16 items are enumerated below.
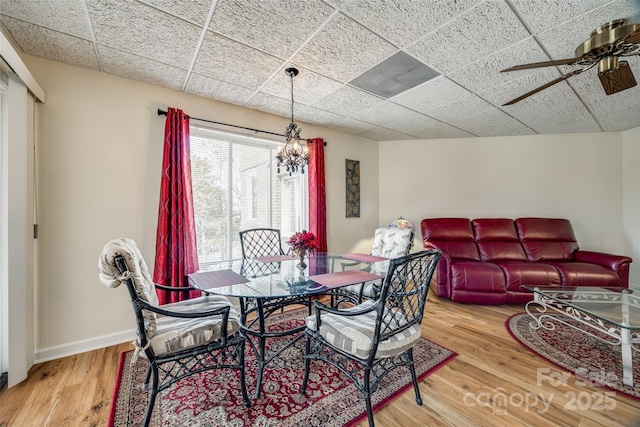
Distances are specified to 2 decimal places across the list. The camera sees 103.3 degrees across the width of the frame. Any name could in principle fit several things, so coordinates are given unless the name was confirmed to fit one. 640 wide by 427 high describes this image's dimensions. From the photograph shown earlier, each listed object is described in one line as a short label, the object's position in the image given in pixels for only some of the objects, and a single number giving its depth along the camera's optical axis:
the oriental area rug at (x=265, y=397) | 1.50
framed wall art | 4.31
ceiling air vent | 2.23
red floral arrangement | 2.24
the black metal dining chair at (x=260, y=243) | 2.95
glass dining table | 1.69
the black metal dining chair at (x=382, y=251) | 2.35
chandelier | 2.54
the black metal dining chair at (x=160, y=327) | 1.34
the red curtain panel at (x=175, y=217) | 2.54
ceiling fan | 1.60
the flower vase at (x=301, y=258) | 2.25
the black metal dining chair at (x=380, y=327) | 1.37
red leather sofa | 3.19
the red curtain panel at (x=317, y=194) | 3.76
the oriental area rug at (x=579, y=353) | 1.86
